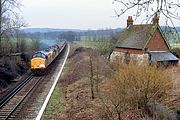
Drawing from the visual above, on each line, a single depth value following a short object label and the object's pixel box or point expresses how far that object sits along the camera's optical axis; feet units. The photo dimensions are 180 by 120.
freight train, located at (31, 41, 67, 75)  113.19
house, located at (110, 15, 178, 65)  113.80
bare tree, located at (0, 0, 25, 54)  126.52
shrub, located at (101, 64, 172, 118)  45.55
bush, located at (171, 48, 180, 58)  144.46
